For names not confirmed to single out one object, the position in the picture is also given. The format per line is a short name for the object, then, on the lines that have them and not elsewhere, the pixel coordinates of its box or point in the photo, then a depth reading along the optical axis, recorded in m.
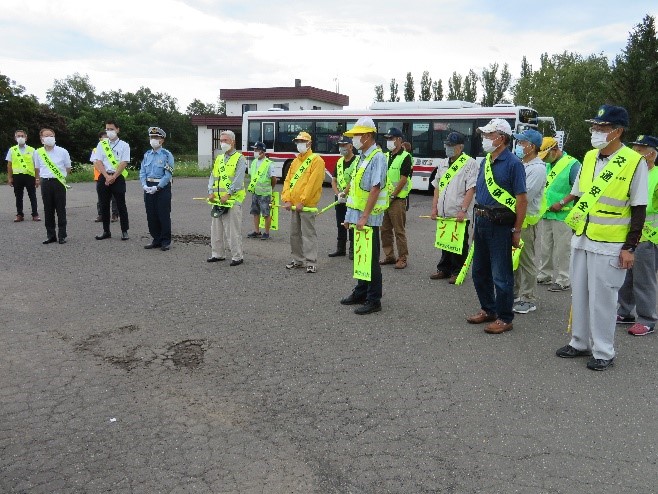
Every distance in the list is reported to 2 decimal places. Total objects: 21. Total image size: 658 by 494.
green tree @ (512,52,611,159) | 47.09
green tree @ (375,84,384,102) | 62.02
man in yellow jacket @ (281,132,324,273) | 7.93
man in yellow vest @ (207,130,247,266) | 8.37
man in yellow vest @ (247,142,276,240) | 10.64
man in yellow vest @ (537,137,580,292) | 7.00
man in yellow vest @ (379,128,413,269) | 8.42
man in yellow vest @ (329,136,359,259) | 8.99
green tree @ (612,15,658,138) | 38.84
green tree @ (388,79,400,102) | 61.38
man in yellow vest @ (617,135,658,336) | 5.72
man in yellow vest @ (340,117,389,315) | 6.04
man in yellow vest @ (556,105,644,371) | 4.53
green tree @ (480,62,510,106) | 54.97
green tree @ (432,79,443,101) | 58.75
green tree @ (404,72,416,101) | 58.85
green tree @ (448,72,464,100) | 57.72
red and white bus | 18.53
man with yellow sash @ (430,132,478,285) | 7.41
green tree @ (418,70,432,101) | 58.41
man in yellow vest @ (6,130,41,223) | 12.05
